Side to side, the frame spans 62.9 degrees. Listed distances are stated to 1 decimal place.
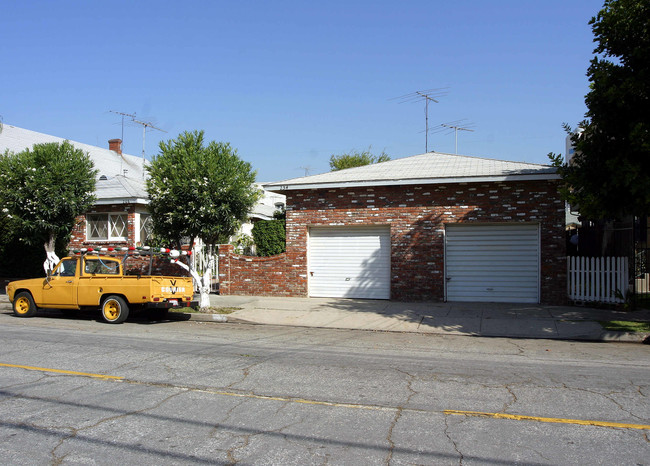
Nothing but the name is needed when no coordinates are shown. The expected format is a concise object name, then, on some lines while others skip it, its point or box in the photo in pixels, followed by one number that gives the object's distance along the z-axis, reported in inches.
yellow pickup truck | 505.4
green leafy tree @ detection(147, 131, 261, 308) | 569.3
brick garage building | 598.9
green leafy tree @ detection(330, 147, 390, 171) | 1945.1
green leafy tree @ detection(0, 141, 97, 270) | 700.7
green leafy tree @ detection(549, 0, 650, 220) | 413.1
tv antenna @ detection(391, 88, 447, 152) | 877.8
